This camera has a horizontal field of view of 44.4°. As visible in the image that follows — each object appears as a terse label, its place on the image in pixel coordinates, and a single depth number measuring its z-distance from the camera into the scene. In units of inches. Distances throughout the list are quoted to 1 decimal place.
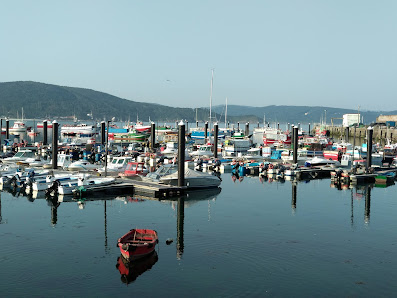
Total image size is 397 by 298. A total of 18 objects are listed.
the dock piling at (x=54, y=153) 2044.8
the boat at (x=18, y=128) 5925.2
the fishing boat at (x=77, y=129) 5655.5
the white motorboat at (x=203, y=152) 2896.2
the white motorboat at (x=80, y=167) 2027.6
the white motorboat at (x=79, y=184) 1635.1
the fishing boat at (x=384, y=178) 2073.1
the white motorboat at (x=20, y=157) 2332.7
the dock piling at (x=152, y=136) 3456.9
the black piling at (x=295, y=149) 2491.4
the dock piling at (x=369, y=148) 2223.7
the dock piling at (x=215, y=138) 2760.6
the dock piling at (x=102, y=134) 3500.5
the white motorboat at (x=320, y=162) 2448.3
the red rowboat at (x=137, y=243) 919.0
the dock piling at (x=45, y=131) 3362.7
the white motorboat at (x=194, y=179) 1706.4
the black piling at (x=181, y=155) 1640.0
